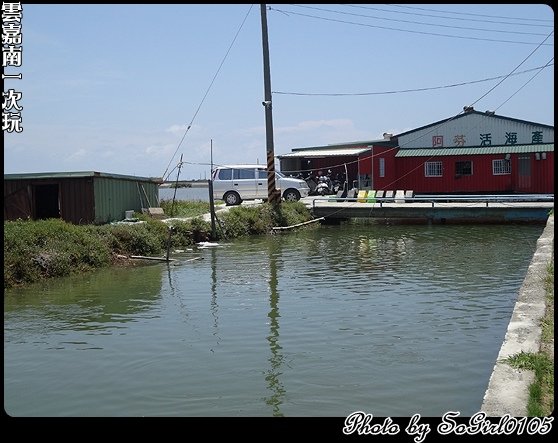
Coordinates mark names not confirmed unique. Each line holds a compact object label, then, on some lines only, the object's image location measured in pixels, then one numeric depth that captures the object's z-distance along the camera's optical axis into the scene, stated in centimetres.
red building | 2955
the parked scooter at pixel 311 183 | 3371
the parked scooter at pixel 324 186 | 3253
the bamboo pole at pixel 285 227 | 2347
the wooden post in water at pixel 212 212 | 1988
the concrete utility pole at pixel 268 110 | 2506
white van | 2723
